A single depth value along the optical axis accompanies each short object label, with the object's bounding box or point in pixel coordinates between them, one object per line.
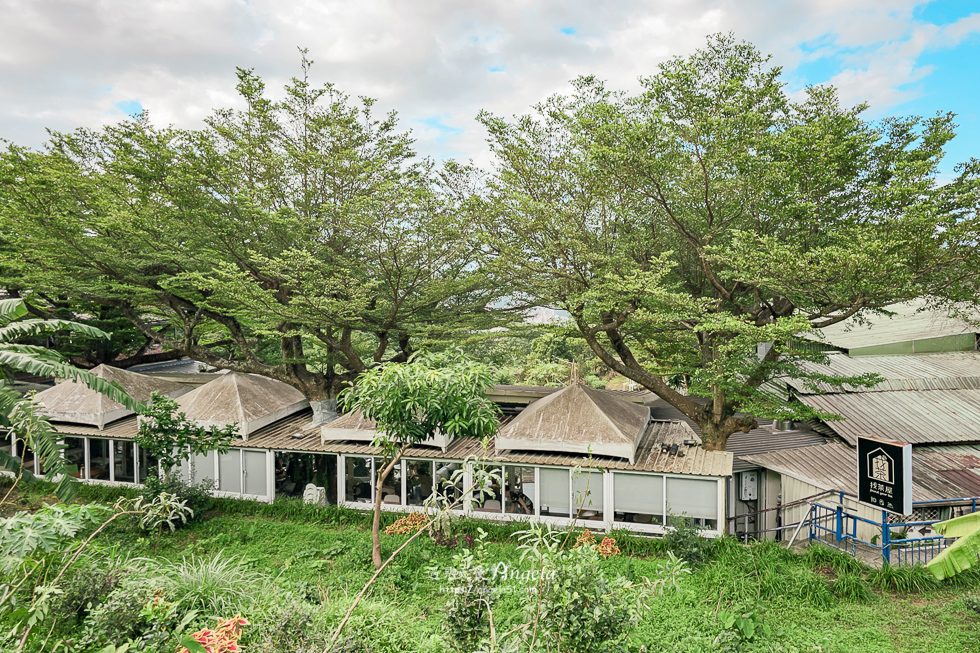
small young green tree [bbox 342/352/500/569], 7.90
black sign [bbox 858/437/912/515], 9.02
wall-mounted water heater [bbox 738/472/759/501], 13.24
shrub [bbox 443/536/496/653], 4.35
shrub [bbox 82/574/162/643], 5.80
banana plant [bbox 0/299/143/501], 6.86
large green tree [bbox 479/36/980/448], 10.59
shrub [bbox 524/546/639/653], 3.97
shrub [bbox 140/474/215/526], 11.89
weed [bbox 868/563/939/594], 8.63
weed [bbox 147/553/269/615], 7.12
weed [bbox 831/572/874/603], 8.41
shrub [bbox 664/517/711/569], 9.74
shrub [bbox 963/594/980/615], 7.70
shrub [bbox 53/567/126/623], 6.62
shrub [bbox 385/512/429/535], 11.18
